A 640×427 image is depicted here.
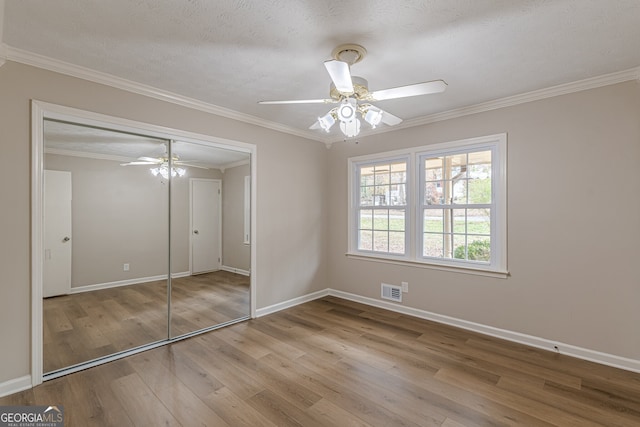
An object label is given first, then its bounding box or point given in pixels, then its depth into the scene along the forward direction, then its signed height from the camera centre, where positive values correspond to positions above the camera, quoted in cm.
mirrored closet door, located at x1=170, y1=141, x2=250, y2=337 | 331 -35
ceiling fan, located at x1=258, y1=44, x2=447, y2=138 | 200 +87
